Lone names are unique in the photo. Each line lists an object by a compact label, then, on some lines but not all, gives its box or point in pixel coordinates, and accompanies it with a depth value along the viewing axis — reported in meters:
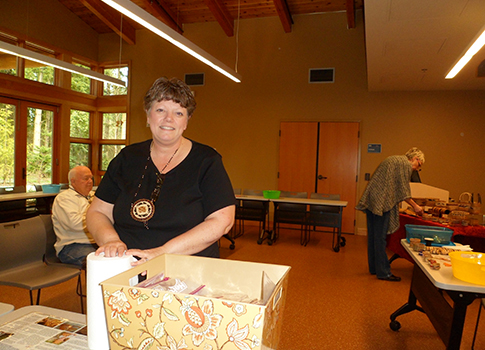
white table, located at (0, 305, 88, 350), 0.91
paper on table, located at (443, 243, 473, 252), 2.52
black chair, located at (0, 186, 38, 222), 5.29
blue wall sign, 7.41
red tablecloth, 3.69
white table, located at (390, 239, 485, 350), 1.87
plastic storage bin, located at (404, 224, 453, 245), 2.70
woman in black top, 1.25
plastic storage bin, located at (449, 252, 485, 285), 1.84
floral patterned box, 0.63
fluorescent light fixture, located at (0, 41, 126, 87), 4.80
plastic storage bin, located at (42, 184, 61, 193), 6.09
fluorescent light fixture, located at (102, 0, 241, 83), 3.35
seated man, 3.11
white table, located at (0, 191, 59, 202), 5.28
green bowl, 6.44
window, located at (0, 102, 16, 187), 7.27
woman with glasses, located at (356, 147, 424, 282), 4.18
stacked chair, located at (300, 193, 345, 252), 6.02
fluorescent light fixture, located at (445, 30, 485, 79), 3.14
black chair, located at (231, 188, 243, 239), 6.58
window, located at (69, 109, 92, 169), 8.90
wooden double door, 7.57
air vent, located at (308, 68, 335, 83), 7.66
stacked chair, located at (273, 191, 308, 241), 6.23
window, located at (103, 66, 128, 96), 9.30
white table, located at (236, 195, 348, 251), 5.98
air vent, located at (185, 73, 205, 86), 8.62
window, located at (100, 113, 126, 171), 9.37
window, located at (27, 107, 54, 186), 7.85
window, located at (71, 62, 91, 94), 8.80
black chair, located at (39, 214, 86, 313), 3.12
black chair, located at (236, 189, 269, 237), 6.37
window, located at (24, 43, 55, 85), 7.67
